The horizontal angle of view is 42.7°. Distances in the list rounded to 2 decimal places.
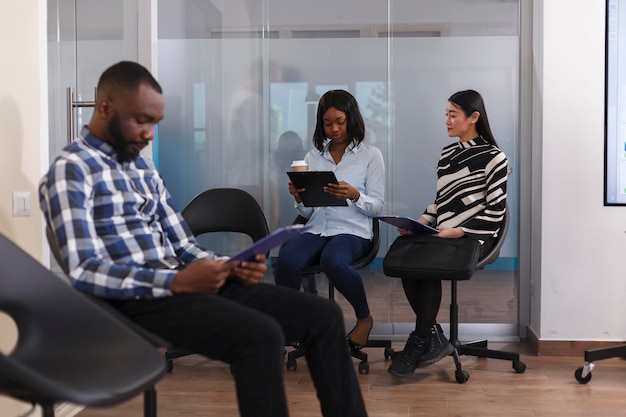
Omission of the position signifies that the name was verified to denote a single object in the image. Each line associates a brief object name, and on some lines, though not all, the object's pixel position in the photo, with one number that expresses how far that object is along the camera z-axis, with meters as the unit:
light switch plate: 2.66
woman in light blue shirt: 3.87
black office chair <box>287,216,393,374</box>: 3.91
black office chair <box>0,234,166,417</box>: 1.90
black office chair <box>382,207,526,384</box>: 3.79
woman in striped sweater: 3.79
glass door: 3.11
